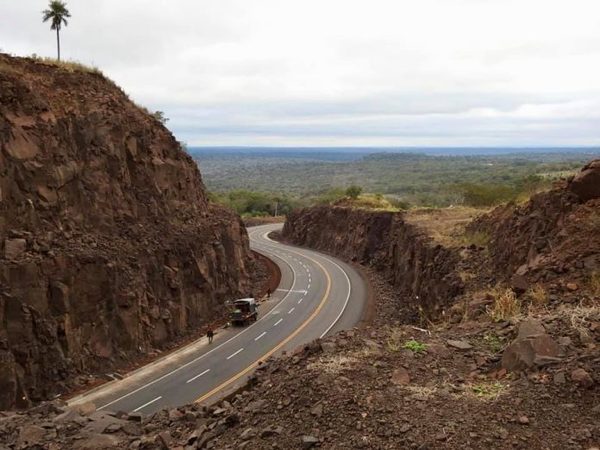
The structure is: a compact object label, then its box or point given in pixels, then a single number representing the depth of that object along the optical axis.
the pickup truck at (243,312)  36.00
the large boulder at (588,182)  17.66
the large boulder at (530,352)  9.65
